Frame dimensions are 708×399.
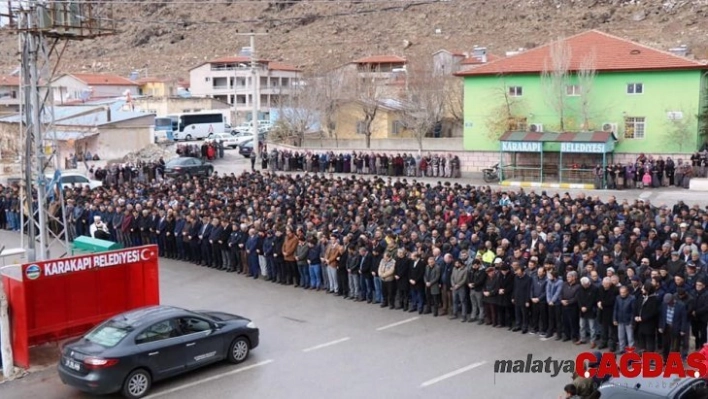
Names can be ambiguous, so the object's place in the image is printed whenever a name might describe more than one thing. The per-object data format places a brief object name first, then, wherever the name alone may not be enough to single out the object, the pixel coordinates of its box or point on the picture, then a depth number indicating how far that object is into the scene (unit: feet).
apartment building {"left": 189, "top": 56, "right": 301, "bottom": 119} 279.08
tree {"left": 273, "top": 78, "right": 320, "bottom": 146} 176.55
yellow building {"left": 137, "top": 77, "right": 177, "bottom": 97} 279.08
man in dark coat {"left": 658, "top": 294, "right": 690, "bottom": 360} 41.93
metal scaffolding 53.06
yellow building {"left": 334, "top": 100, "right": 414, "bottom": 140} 178.50
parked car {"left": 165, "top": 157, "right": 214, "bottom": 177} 125.29
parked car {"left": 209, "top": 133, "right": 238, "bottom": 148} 186.19
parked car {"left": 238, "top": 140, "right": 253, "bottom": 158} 163.83
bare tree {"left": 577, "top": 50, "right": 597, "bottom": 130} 124.98
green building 118.52
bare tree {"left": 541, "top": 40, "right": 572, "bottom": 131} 126.31
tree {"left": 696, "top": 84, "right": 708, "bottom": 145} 119.65
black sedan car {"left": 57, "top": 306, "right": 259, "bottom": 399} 37.58
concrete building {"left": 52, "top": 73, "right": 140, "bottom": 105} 257.96
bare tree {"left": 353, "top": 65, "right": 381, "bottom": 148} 174.81
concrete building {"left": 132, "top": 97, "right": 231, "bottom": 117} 224.33
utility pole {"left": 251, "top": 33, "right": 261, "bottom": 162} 149.60
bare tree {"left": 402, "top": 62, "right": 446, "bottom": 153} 167.43
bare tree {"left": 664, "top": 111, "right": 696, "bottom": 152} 119.55
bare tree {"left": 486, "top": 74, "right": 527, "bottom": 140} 133.59
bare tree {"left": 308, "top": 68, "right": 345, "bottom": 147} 181.57
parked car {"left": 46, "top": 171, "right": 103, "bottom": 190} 105.50
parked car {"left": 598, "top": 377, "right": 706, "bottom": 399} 27.37
